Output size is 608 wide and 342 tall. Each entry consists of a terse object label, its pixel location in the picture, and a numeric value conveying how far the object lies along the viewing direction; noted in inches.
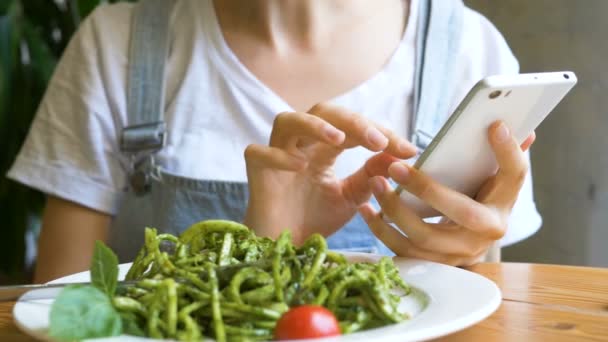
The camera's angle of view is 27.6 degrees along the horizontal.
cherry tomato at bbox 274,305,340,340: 24.6
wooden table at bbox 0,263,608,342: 27.4
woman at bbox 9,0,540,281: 44.1
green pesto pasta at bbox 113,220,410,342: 25.6
